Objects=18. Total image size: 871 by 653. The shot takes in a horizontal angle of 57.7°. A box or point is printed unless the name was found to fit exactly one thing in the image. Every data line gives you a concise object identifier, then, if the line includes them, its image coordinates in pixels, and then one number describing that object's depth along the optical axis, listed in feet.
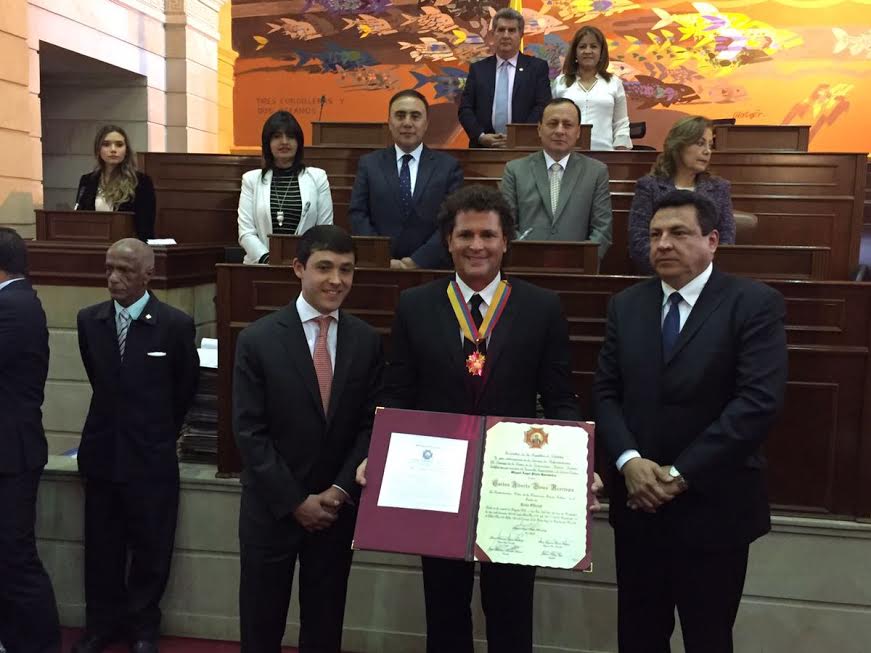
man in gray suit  9.06
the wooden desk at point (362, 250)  8.55
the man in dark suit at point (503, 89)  12.26
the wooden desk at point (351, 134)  14.30
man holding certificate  5.50
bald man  7.51
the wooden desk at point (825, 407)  7.46
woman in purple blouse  8.73
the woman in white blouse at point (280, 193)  10.29
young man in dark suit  5.72
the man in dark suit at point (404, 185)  9.41
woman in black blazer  11.81
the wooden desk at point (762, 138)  13.08
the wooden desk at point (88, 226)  11.48
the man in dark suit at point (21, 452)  6.76
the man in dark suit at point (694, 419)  5.12
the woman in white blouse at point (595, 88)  12.13
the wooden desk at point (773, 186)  12.28
